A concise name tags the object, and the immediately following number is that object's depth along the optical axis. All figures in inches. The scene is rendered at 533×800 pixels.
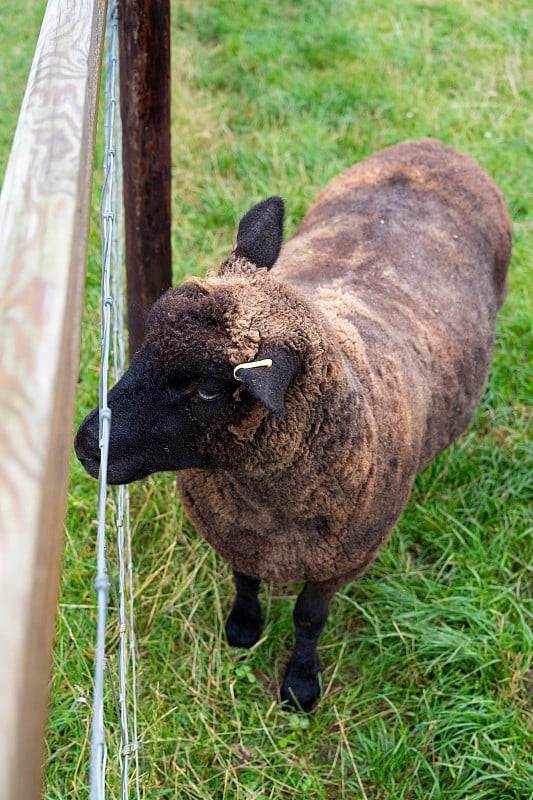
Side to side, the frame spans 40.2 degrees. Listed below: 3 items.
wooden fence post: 121.4
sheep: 86.9
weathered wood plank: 30.1
